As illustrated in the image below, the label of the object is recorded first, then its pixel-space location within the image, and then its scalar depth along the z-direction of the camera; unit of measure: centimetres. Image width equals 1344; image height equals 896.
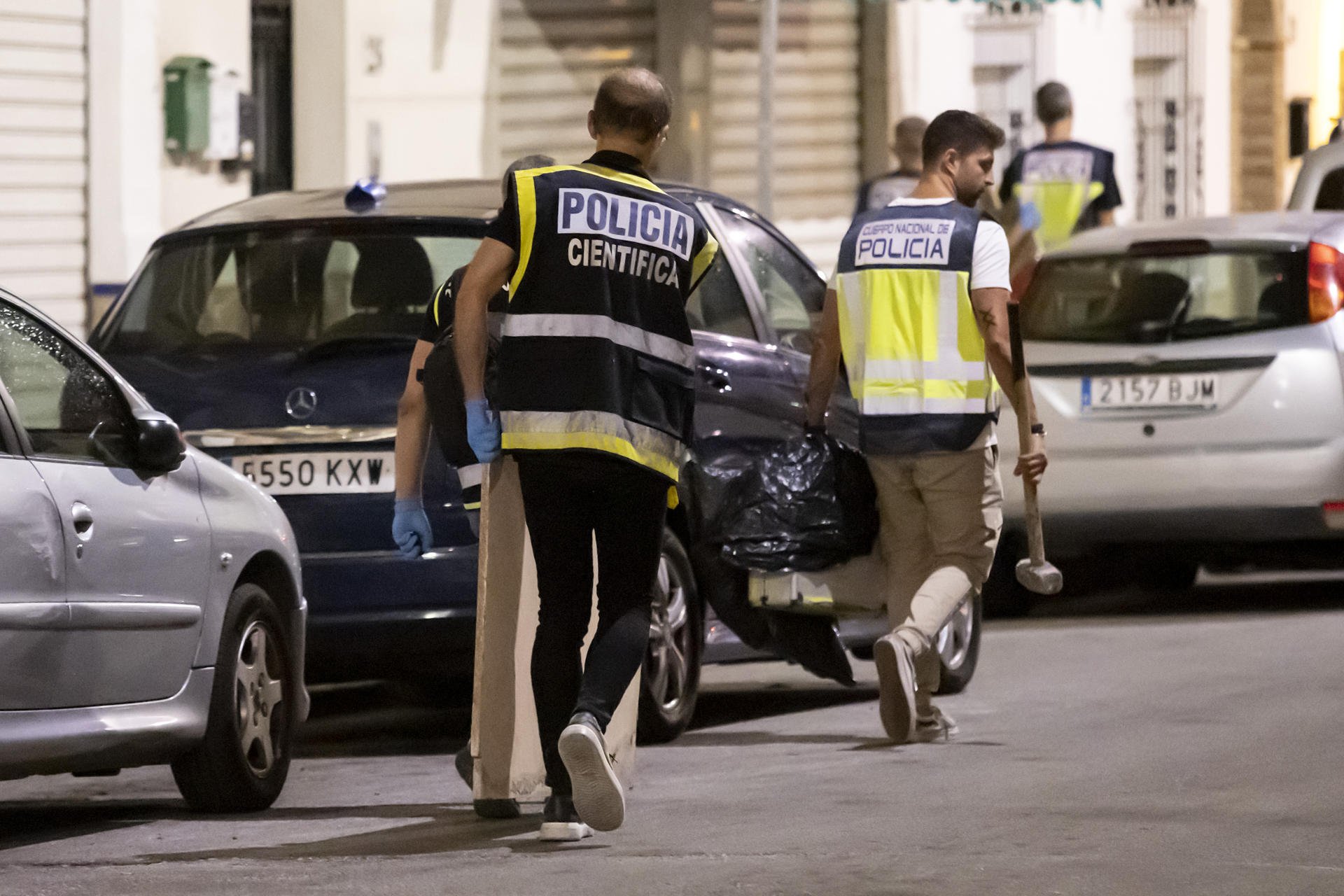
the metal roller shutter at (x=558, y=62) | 4072
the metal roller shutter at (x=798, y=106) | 4303
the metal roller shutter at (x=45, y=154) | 3111
